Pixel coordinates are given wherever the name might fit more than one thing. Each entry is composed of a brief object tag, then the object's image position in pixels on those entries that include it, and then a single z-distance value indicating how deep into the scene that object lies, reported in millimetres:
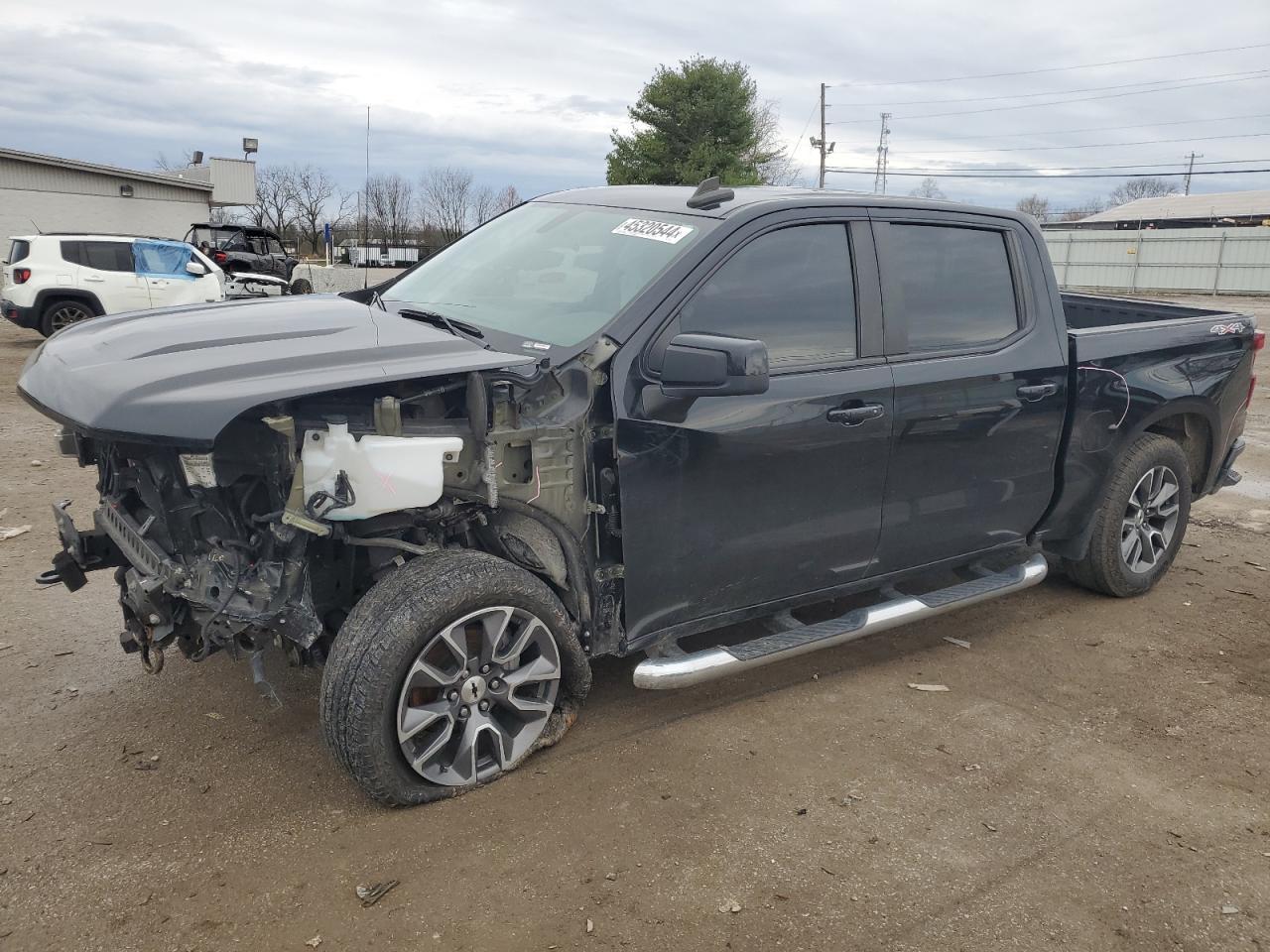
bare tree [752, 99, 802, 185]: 38497
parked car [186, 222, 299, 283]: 20580
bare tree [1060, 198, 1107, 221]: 81500
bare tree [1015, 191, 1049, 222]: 81312
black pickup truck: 2855
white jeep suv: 14156
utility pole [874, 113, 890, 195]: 65775
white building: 26625
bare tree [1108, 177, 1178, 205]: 93750
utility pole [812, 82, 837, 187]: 55531
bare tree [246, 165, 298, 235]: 53266
